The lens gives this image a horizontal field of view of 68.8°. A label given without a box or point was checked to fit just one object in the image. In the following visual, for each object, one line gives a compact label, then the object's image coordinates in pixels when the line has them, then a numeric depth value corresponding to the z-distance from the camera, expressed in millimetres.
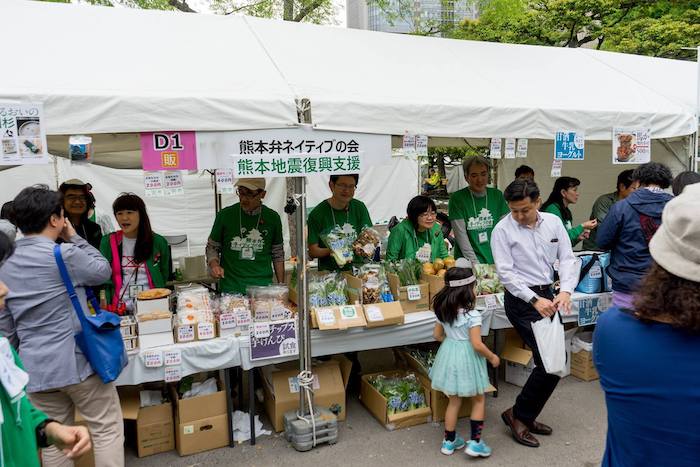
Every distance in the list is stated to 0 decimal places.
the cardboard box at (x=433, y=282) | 3760
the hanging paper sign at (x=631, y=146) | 4324
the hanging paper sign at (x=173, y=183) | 3145
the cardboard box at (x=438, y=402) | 3746
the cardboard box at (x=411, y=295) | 3752
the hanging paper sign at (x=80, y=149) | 2869
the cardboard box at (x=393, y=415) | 3693
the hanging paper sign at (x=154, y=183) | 3109
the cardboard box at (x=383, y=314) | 3547
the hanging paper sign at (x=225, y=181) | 3223
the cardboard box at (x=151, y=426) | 3371
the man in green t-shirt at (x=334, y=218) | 4160
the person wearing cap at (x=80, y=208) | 4219
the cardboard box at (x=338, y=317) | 3432
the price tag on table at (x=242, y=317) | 3387
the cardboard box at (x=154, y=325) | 3240
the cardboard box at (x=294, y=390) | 3639
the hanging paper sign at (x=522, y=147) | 4137
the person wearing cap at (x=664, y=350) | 1053
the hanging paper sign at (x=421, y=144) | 3633
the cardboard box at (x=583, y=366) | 4461
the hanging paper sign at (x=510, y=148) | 4113
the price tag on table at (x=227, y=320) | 3338
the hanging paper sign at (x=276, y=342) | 3359
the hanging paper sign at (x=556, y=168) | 4383
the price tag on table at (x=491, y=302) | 3963
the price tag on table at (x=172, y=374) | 3180
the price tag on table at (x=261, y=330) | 3348
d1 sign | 2996
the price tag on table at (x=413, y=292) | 3752
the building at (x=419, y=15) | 10781
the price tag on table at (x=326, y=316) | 3430
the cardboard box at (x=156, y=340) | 3207
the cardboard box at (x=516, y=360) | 4301
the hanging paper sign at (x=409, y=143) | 3543
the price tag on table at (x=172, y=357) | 3170
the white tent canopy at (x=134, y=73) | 2855
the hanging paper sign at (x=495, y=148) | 4188
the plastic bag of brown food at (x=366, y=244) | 3912
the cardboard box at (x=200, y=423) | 3346
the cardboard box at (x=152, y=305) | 3283
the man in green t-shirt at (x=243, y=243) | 4035
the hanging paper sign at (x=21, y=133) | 2684
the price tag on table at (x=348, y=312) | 3516
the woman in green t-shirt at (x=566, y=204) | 4629
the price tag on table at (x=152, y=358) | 3135
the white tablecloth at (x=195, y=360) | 3137
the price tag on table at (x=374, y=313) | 3543
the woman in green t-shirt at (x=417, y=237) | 4039
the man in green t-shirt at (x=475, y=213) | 4605
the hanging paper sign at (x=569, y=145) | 4055
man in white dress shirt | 3311
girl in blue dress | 3206
